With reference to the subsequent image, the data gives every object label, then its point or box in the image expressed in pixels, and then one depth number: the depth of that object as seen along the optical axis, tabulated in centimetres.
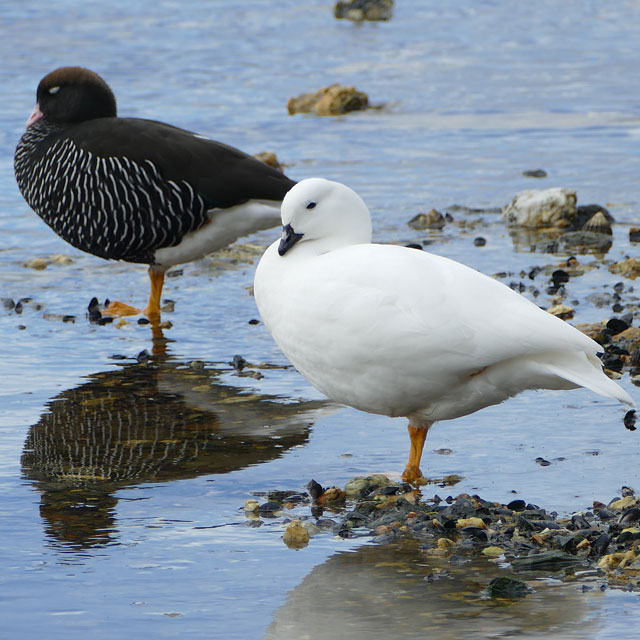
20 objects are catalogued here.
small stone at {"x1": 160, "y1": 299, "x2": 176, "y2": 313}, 1853
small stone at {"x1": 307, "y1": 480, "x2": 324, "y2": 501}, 1118
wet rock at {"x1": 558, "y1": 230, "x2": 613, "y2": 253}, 2086
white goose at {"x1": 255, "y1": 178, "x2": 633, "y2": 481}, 1069
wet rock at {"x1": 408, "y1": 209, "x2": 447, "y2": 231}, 2272
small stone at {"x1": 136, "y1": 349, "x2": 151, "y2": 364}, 1593
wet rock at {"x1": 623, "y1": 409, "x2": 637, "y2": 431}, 1283
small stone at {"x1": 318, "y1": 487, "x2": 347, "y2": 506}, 1111
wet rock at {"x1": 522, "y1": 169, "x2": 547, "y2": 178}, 2655
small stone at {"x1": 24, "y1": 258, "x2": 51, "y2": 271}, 2091
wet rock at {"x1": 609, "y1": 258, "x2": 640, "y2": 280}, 1887
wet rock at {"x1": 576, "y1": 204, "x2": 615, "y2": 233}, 2233
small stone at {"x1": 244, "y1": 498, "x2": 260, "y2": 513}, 1087
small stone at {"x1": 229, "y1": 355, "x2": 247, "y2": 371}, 1559
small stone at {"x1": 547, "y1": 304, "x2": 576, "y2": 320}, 1667
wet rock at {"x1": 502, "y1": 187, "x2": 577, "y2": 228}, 2236
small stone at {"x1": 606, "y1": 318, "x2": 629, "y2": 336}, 1557
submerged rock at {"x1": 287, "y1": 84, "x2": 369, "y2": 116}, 3328
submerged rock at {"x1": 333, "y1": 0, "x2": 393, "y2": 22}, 5031
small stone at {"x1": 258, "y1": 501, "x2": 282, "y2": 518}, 1083
